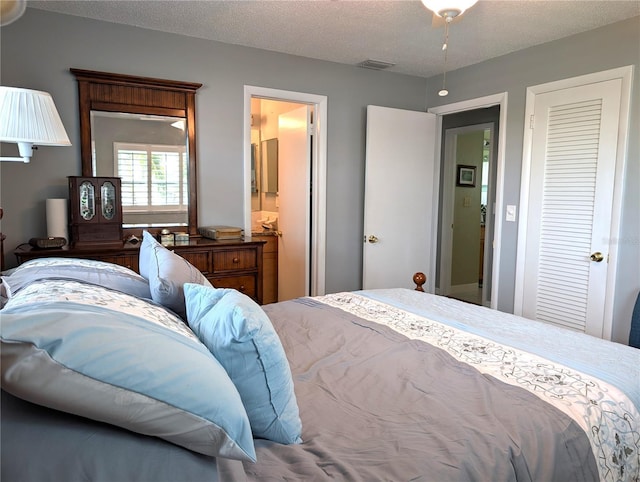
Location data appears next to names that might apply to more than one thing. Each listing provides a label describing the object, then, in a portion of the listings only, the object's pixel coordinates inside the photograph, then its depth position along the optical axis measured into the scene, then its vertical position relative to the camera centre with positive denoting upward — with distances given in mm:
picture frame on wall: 5980 +255
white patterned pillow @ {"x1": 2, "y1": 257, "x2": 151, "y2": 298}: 1551 -307
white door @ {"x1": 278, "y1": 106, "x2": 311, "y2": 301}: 4328 -94
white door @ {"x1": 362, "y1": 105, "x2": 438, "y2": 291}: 4223 -9
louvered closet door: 3221 -48
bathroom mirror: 5332 +318
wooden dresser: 2914 -454
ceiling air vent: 4078 +1163
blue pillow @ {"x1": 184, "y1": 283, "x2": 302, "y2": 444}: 1079 -417
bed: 794 -531
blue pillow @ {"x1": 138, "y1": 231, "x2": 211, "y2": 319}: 1498 -294
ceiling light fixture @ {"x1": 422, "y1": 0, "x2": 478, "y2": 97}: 2191 +900
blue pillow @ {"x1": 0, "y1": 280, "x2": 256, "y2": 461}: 772 -331
